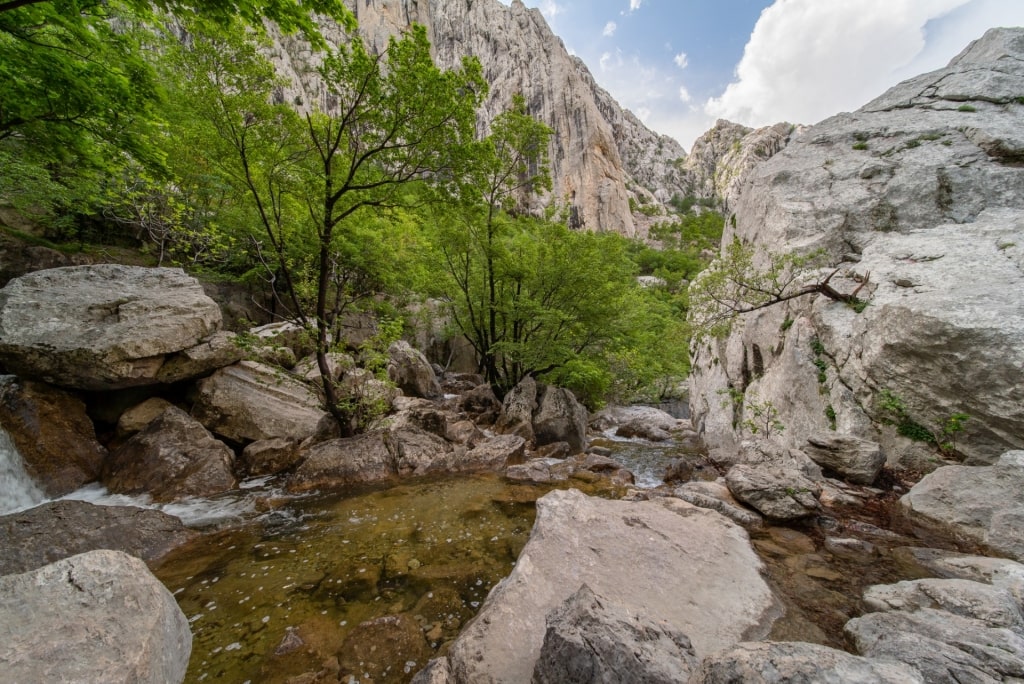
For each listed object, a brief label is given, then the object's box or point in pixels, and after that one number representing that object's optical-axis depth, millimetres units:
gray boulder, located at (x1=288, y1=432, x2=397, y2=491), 7523
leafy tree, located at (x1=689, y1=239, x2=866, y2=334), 9266
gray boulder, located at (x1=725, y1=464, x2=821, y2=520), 5621
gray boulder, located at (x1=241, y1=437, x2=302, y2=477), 8016
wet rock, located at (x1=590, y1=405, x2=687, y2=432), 15664
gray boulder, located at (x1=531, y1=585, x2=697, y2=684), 2088
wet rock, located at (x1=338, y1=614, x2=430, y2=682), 3162
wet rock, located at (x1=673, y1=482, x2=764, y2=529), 5645
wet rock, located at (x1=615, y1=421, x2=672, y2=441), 13727
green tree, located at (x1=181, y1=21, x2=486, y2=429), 6531
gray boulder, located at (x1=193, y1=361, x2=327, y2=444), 8555
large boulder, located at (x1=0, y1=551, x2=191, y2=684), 2414
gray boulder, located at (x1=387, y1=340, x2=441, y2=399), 14055
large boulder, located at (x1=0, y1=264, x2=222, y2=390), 7156
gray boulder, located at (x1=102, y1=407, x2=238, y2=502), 7012
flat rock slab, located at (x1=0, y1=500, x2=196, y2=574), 4508
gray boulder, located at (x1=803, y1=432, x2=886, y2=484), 6629
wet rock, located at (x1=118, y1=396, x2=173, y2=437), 7922
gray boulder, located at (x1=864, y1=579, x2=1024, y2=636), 2953
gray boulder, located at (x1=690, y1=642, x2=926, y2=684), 1618
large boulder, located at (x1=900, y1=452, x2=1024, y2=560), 4461
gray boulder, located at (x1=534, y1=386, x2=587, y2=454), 11281
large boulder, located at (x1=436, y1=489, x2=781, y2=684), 2908
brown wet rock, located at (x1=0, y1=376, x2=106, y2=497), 6844
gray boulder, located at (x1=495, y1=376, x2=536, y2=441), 11152
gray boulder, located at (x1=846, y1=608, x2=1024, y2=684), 2096
